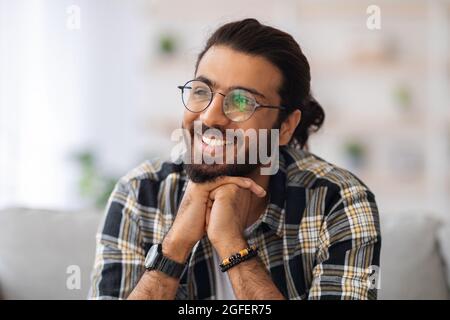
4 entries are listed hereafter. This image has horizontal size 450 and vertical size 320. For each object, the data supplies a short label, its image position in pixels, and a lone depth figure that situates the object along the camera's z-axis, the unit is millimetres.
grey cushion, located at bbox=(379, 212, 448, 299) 2433
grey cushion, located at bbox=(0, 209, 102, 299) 2436
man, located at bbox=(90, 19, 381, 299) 2053
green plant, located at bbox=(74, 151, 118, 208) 4237
